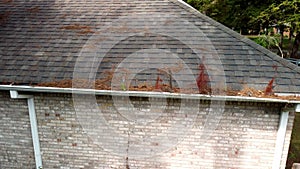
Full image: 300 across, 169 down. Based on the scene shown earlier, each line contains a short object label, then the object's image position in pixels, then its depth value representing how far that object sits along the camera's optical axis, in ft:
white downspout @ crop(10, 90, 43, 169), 14.38
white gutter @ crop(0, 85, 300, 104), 12.42
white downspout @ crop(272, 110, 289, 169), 13.20
